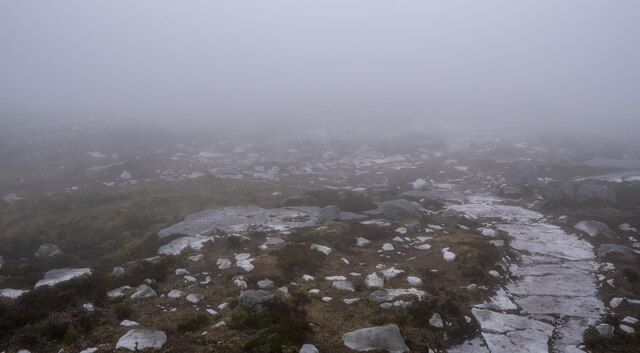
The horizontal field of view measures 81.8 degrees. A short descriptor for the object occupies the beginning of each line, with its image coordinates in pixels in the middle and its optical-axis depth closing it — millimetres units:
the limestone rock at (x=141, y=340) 7922
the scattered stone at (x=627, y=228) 15812
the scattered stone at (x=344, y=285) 11188
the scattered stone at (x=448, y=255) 13290
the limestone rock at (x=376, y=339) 7898
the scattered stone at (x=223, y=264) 12984
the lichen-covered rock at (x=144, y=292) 10656
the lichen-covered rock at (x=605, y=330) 8414
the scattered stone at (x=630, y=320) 8867
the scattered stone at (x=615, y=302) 9859
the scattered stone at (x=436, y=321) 9078
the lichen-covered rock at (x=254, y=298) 9688
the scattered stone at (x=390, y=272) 11875
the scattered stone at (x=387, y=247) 14711
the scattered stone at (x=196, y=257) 13750
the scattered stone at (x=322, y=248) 14151
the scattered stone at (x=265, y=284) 11250
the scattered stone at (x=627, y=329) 8488
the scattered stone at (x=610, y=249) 13470
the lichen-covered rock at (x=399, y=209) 19078
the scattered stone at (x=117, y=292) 10659
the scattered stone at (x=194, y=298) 10480
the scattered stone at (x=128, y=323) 8992
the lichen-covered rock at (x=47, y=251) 15945
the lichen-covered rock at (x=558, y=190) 21652
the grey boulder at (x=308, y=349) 7656
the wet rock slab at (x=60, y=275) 12352
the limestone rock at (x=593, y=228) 15891
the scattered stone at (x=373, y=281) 11179
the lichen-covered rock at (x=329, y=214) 18734
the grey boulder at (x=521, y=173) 27016
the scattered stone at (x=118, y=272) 12148
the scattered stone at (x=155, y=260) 13125
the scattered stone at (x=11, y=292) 11018
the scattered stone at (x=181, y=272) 12420
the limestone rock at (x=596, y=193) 20906
